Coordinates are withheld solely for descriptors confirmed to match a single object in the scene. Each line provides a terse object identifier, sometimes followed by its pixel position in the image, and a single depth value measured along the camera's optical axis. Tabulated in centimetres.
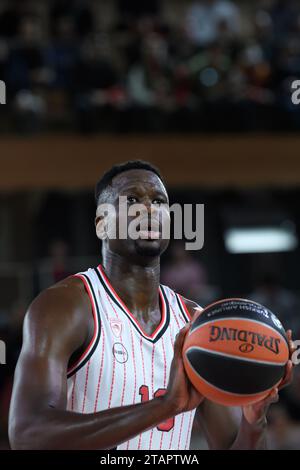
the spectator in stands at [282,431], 1513
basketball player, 610
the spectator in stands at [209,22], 2347
